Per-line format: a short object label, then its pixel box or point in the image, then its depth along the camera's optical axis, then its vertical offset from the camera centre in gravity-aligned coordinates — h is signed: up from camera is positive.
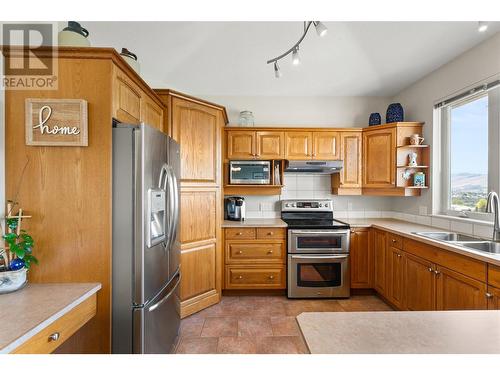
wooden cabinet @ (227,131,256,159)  3.30 +0.56
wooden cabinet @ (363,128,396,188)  3.11 +0.38
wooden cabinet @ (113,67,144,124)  1.54 +0.60
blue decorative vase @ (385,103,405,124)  3.19 +0.96
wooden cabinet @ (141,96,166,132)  2.01 +0.65
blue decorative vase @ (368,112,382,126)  3.38 +0.94
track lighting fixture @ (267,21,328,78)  1.63 +1.05
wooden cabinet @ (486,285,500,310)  1.48 -0.67
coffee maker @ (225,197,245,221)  3.30 -0.29
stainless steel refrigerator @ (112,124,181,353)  1.50 -0.32
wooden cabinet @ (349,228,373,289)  3.07 -0.89
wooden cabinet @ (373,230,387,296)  2.81 -0.85
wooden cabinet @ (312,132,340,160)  3.35 +0.59
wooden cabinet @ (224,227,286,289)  3.03 -0.88
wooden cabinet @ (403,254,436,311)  2.06 -0.86
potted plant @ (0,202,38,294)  1.23 -0.37
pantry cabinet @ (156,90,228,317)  2.51 -0.09
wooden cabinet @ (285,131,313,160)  3.33 +0.57
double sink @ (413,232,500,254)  1.97 -0.46
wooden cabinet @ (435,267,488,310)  1.60 -0.73
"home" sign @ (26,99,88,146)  1.39 +0.36
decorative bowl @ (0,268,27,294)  1.22 -0.47
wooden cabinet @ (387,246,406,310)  2.47 -0.92
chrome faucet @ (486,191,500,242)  1.94 -0.16
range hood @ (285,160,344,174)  3.26 +0.30
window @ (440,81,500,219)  2.25 +0.36
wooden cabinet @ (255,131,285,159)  3.32 +0.58
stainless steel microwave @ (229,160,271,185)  3.27 +0.20
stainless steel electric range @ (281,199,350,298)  2.99 -0.89
